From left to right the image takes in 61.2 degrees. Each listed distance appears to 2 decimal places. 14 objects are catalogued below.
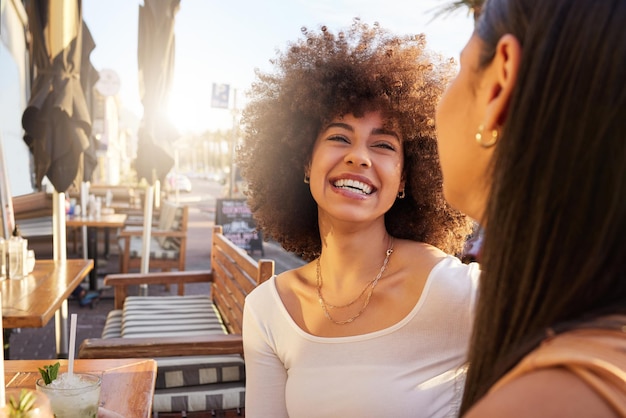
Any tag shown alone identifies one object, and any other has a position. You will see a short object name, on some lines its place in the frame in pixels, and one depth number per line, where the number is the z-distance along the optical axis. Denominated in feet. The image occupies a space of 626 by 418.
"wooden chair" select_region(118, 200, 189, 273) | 23.54
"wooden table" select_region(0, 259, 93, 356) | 9.41
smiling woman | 5.32
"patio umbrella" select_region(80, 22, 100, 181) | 18.17
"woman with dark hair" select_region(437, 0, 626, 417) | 1.72
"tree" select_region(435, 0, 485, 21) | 29.04
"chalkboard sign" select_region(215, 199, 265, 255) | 34.06
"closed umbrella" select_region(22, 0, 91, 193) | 13.25
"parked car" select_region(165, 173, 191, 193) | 117.76
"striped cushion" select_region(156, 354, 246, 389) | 9.57
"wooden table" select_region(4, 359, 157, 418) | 6.25
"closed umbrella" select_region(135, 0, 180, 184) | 17.19
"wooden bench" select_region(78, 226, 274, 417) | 8.88
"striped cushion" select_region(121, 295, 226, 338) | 12.73
